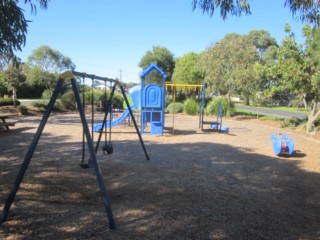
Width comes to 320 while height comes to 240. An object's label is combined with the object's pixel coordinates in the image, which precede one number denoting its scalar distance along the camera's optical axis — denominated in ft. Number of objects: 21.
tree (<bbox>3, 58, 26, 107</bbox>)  76.07
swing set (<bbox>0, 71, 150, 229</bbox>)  11.91
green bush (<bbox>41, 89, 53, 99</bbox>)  85.81
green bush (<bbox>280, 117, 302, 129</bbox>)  56.29
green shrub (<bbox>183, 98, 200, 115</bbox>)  81.09
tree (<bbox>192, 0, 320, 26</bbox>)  13.38
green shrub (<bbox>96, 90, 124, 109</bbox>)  91.72
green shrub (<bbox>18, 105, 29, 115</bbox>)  63.98
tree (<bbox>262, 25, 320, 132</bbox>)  46.03
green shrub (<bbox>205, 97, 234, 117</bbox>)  78.05
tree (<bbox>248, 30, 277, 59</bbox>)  171.42
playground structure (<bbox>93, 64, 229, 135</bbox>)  40.32
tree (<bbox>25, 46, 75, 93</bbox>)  106.22
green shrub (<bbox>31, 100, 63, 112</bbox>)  72.72
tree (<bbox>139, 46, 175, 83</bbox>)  151.74
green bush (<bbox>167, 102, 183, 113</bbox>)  86.96
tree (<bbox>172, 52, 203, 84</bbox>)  117.60
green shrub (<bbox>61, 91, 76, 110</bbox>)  82.12
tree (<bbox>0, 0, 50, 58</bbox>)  12.12
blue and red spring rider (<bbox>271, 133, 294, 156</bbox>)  28.55
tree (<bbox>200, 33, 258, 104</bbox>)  74.15
